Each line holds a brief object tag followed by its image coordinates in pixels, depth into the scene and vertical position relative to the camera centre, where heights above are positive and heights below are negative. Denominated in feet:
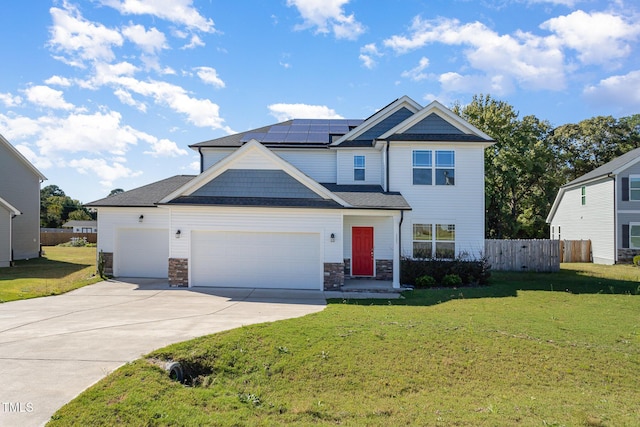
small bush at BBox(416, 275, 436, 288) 48.67 -7.14
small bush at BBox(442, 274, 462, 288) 49.11 -7.06
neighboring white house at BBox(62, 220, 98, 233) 202.80 -0.68
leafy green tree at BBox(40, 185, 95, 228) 217.15 +8.31
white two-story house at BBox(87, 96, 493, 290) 46.52 +2.35
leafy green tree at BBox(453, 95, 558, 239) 96.94 +14.40
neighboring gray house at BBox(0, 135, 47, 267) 80.84 +6.42
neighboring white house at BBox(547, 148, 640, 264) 76.59 +3.65
